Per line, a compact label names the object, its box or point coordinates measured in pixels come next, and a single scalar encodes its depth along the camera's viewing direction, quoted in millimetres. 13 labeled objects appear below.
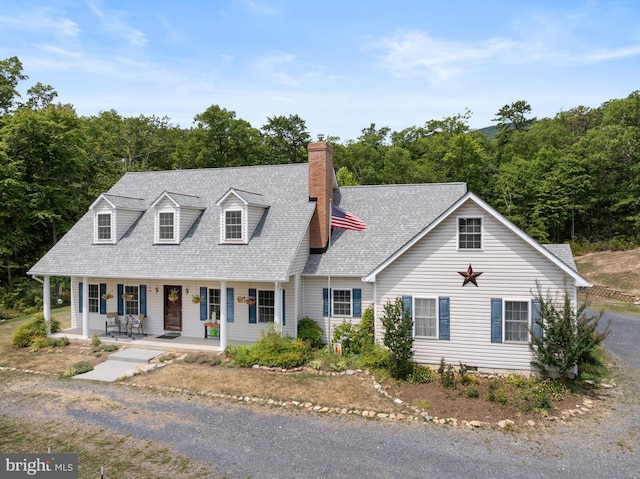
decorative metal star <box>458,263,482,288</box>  15281
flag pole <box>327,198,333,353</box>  17808
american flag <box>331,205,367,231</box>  18386
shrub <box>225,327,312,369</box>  15953
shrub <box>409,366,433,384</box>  14102
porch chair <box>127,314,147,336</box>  19922
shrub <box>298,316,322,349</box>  17922
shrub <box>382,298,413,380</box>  14539
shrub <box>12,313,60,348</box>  19594
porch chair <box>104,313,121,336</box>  20328
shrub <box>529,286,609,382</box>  13242
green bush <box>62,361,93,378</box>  15539
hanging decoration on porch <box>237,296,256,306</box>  18391
